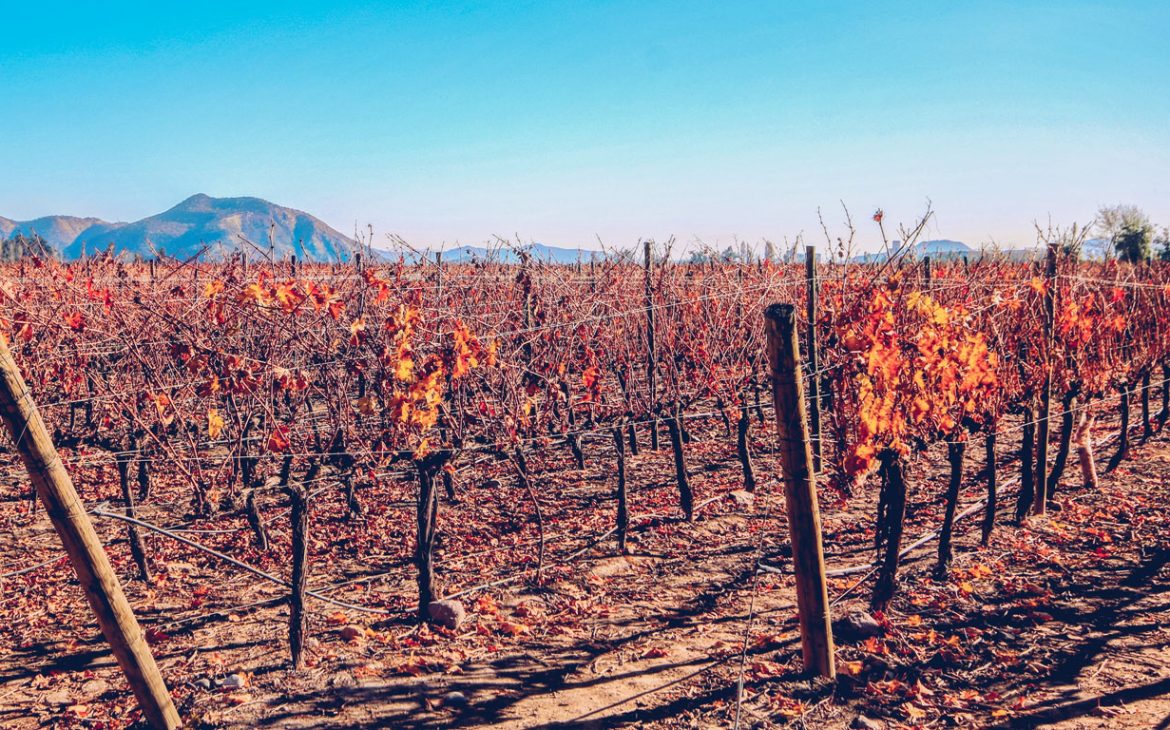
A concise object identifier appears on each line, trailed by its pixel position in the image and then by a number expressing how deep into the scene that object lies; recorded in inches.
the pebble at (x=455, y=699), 142.9
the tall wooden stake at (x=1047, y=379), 221.6
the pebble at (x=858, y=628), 161.9
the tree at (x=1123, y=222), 1325.0
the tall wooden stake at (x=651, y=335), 252.2
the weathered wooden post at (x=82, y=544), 103.7
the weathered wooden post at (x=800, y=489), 121.0
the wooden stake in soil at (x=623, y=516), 223.3
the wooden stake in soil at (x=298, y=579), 155.6
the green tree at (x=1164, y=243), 1289.4
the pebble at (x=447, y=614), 176.4
